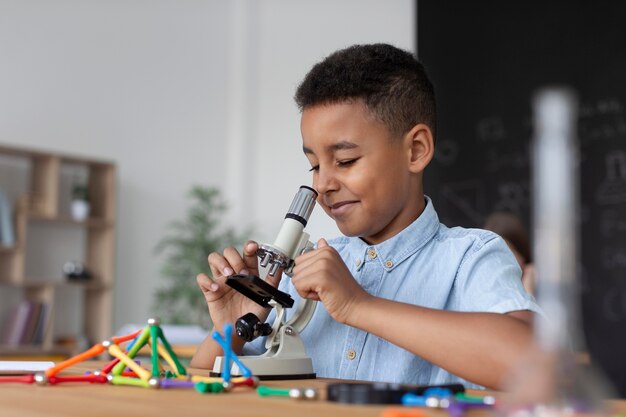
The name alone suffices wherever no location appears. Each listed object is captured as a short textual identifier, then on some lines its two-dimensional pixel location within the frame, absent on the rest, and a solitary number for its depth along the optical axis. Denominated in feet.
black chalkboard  13.67
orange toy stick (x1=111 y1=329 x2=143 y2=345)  3.72
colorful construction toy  3.17
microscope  3.92
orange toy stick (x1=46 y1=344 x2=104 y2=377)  3.54
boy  4.66
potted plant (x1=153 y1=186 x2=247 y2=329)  18.42
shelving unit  17.11
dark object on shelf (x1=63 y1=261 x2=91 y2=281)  18.02
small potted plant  18.17
